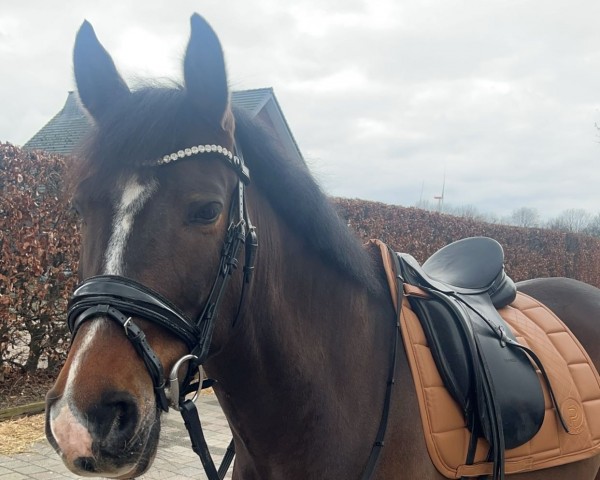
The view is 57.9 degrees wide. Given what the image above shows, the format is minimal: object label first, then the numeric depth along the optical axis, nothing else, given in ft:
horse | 4.18
